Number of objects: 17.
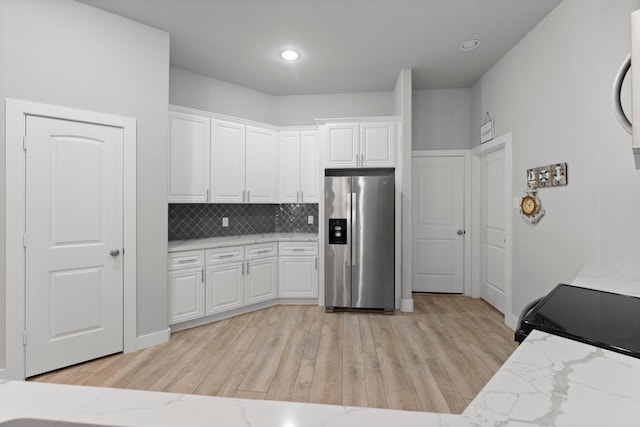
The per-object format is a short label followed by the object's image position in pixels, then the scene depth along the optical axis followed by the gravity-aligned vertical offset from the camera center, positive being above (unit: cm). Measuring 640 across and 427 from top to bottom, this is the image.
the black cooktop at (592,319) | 83 -33
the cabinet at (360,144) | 390 +87
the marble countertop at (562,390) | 52 -33
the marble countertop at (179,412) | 50 -34
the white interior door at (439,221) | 441 -9
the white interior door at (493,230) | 369 -19
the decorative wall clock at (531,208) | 281 +6
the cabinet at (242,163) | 370 +63
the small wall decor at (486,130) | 373 +103
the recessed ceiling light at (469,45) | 312 +171
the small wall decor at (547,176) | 249 +33
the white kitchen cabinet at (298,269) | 407 -71
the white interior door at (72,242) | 231 -23
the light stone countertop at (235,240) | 331 -32
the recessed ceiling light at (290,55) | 333 +172
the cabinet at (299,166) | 428 +65
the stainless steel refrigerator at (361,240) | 369 -31
